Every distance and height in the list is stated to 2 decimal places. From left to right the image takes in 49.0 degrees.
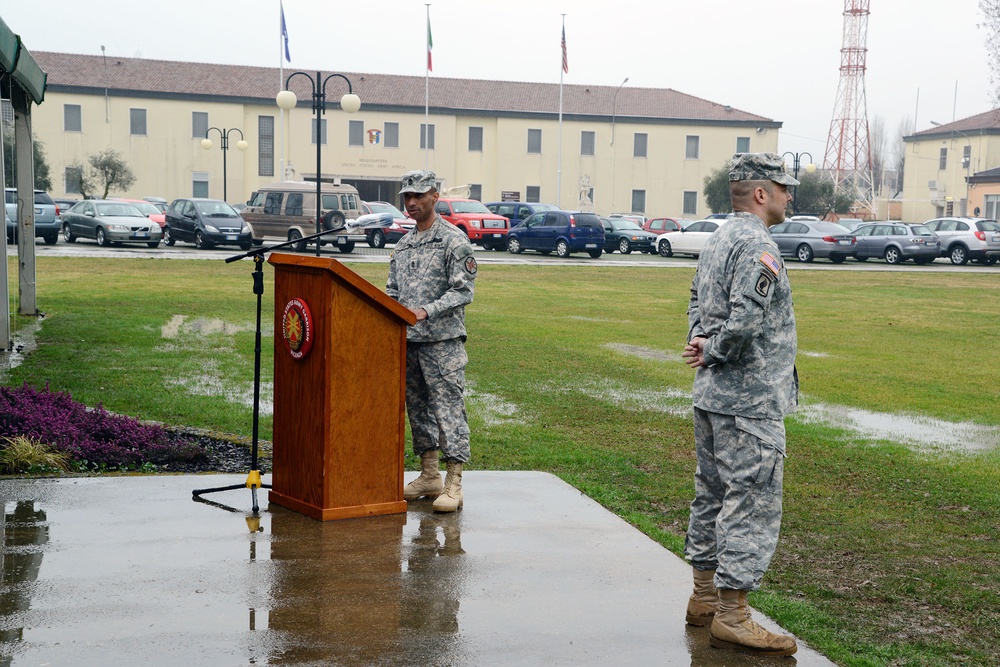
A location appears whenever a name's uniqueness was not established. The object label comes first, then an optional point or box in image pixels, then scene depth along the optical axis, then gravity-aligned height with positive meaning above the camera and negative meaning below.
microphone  7.11 -0.10
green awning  10.22 +1.39
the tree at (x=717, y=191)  70.31 +1.60
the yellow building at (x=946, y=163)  75.69 +4.20
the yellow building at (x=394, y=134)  67.00 +4.71
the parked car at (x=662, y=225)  43.69 -0.44
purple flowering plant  6.82 -1.50
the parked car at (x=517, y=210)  43.56 +0.03
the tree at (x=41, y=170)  56.55 +1.51
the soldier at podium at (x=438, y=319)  5.73 -0.58
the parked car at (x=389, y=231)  37.72 -0.83
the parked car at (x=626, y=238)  42.39 -0.93
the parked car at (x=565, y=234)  37.47 -0.75
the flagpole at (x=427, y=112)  59.37 +5.83
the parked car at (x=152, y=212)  38.01 -0.38
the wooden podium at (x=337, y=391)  5.22 -0.90
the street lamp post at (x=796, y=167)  51.86 +2.68
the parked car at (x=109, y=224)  34.84 -0.76
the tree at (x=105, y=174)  64.31 +1.55
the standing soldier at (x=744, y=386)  3.91 -0.62
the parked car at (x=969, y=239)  38.12 -0.58
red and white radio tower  72.88 +6.58
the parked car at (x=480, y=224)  39.78 -0.50
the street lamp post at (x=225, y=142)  59.81 +3.38
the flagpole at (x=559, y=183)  68.56 +1.78
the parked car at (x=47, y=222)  34.50 -0.74
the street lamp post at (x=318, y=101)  27.00 +2.79
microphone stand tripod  5.65 -0.97
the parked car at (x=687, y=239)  39.59 -0.89
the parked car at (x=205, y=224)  35.44 -0.71
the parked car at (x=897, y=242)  38.12 -0.76
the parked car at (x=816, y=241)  38.16 -0.79
